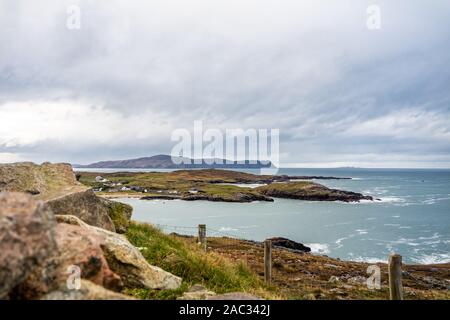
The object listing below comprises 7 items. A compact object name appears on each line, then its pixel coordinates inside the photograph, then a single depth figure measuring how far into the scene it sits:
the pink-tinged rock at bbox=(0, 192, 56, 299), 4.98
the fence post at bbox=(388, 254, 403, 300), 10.10
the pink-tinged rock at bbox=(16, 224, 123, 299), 5.53
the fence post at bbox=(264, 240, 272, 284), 14.48
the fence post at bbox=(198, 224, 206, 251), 17.60
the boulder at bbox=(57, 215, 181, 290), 8.73
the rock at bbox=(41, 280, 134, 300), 5.71
